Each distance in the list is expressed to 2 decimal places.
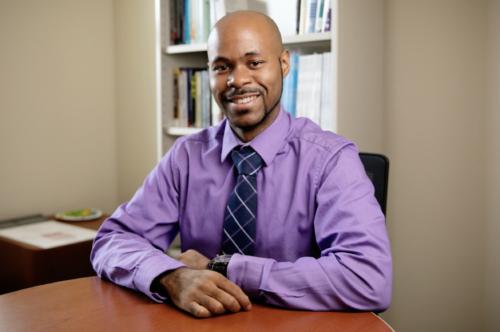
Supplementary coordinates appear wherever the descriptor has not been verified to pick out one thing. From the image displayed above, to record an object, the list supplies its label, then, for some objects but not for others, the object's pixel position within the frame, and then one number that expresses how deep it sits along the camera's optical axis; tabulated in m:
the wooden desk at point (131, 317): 0.95
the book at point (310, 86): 1.94
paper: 2.27
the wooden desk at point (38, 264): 2.18
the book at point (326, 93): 1.90
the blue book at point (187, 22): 2.32
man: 1.07
